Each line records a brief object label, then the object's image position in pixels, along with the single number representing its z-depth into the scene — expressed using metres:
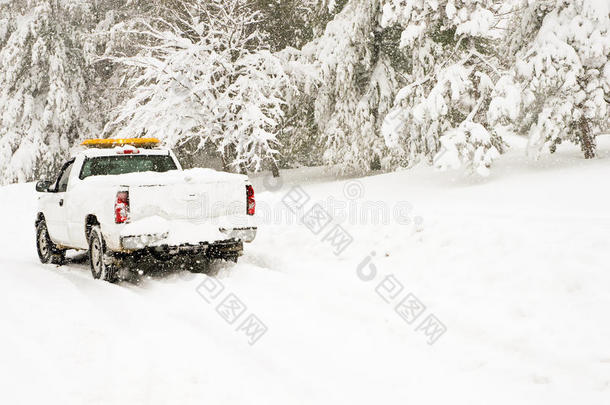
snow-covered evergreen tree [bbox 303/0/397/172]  17.61
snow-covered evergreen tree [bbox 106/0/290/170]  16.80
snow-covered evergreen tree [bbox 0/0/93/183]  26.03
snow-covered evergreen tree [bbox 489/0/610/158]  12.56
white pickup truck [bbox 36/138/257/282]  7.59
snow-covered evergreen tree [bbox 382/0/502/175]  13.07
